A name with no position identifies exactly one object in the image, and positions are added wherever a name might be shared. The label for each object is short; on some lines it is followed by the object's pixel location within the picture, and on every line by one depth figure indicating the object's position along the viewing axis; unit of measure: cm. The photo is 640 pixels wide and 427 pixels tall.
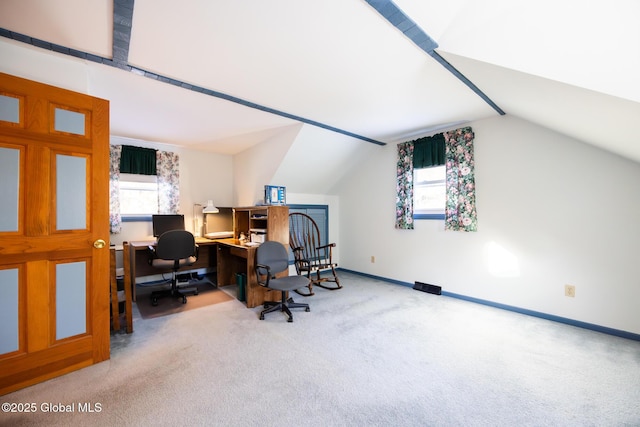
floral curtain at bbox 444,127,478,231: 334
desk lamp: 460
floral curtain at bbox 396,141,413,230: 396
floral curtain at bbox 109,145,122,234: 378
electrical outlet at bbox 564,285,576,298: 269
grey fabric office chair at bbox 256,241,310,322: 285
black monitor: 385
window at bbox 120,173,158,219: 401
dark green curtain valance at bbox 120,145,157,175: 392
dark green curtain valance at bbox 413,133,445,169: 362
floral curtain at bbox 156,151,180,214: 422
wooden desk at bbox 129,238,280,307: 323
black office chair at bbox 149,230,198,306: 321
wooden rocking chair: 401
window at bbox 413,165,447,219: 375
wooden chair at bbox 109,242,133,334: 246
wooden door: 168
